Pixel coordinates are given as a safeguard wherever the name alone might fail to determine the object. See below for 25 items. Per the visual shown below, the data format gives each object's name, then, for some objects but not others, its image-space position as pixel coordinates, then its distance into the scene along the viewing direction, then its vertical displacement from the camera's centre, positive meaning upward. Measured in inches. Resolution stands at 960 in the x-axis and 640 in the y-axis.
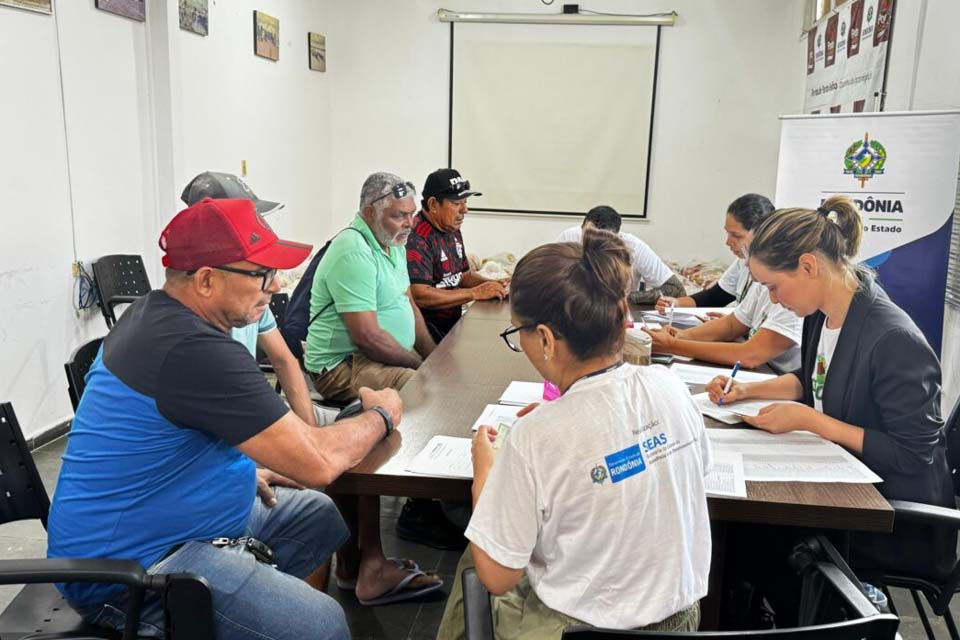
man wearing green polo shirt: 103.7 -19.2
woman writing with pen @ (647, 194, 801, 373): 93.1 -20.3
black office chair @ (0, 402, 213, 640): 48.1 -27.1
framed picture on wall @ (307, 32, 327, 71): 235.5 +33.5
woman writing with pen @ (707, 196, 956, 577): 63.0 -16.4
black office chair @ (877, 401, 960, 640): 58.2 -27.5
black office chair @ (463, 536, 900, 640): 36.4 -26.5
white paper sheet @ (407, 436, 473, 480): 59.7 -23.2
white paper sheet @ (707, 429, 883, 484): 60.2 -22.9
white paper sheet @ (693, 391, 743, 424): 72.9 -22.8
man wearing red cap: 52.1 -19.4
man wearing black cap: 135.8 -16.6
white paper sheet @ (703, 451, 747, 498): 56.7 -22.9
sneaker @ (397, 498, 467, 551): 105.2 -49.2
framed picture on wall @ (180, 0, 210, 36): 162.6 +29.8
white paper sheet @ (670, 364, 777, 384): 88.3 -23.3
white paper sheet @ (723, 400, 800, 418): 74.2 -22.6
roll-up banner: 118.2 -2.7
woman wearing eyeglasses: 42.6 -16.9
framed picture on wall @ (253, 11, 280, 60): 197.5 +31.8
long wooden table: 55.8 -23.6
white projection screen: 244.7 +16.8
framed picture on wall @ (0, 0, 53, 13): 121.5 +23.6
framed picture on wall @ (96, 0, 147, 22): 144.1 +27.8
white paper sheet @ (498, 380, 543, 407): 77.4 -23.0
